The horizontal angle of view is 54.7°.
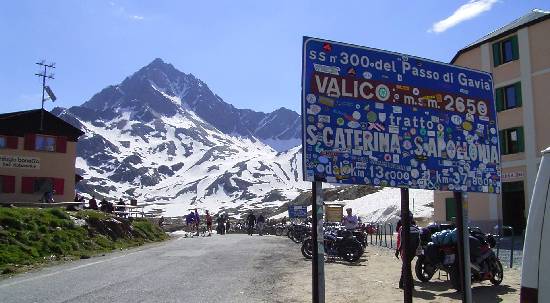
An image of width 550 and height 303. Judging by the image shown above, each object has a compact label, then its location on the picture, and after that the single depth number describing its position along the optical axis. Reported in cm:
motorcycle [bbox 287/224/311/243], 2626
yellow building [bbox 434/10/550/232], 2939
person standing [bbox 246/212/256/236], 4162
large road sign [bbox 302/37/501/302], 520
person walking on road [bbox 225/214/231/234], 4817
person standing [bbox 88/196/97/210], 3288
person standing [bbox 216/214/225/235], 4400
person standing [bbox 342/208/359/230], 1942
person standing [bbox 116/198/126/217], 3236
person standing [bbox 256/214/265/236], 4248
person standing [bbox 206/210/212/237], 3966
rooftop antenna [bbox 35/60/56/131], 4579
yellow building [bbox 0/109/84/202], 3812
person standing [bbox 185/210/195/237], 4253
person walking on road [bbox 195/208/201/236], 4082
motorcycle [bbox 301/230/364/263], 1704
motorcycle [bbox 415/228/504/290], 1012
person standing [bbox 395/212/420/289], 1112
